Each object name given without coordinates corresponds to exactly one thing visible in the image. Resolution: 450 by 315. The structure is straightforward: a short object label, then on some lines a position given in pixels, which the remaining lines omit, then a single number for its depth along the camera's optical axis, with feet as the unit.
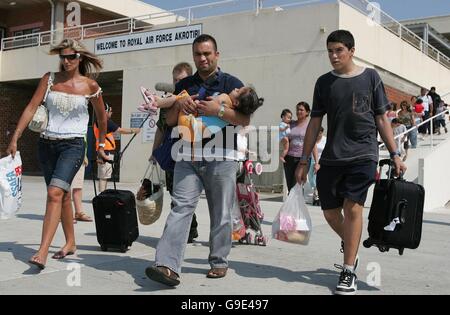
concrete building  48.47
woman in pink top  24.62
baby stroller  19.31
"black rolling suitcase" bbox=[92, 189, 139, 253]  16.87
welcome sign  55.47
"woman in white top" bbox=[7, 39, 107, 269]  14.94
